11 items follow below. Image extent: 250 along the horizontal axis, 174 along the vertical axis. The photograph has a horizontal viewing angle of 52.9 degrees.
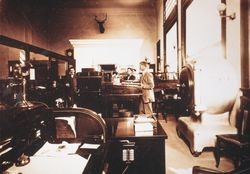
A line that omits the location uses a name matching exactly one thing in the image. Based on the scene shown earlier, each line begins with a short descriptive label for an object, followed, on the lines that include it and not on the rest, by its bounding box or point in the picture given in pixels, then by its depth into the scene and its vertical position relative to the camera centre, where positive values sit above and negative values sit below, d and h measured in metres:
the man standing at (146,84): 7.02 -0.01
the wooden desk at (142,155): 2.54 -0.73
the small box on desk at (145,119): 2.76 -0.41
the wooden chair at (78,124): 1.77 -0.41
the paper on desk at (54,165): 1.38 -0.47
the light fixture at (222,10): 3.95 +1.19
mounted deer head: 12.45 +3.00
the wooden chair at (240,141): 2.98 -0.72
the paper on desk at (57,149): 1.68 -0.45
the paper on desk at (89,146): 1.77 -0.44
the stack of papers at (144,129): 2.60 -0.48
